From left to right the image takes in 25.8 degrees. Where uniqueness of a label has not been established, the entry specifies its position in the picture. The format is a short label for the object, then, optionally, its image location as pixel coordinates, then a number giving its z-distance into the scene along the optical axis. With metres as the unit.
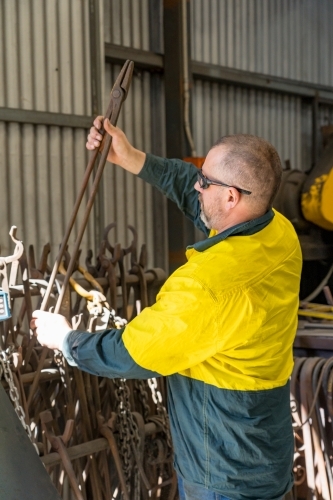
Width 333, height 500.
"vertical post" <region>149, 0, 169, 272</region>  5.05
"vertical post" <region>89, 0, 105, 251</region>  4.48
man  1.67
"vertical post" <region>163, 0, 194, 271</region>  4.94
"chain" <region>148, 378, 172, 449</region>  2.60
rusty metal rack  2.28
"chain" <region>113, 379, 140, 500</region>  2.47
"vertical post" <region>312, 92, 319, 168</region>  6.42
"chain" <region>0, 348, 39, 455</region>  1.99
